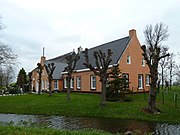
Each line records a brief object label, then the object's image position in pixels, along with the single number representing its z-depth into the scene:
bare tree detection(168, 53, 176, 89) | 46.84
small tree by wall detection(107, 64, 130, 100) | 25.12
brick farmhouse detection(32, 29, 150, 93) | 31.58
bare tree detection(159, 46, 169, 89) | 44.96
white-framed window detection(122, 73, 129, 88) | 31.32
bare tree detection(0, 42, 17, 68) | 26.86
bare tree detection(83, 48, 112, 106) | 20.56
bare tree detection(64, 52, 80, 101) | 25.01
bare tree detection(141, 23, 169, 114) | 18.05
